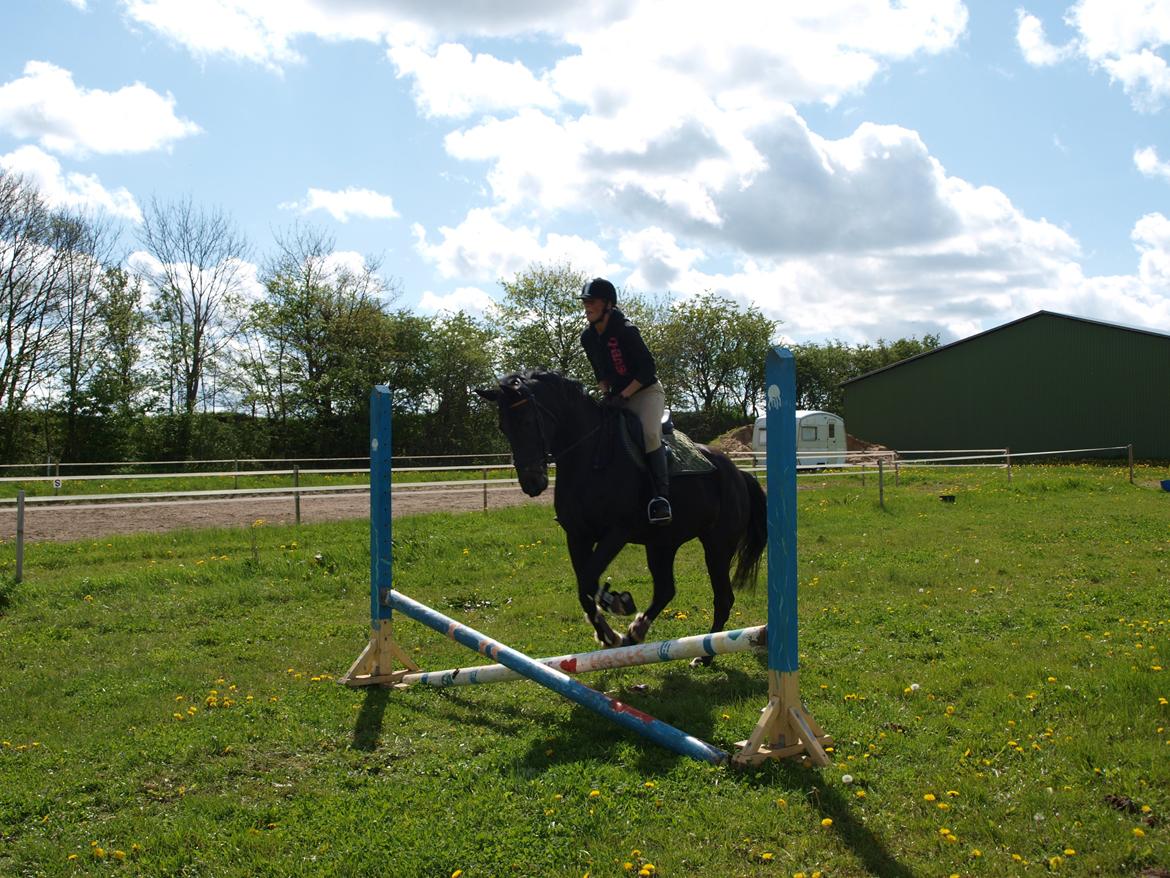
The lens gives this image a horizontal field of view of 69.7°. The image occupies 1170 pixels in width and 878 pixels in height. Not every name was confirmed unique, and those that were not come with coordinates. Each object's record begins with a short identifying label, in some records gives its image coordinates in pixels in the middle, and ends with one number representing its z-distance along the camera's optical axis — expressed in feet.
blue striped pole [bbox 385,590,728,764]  14.69
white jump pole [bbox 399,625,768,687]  15.21
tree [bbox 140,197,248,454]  119.65
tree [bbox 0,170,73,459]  100.68
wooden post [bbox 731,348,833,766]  14.12
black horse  19.49
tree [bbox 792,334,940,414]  209.15
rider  21.48
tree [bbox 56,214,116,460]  104.32
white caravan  122.03
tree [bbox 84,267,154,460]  105.09
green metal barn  123.34
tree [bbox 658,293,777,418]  185.06
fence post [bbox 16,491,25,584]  33.65
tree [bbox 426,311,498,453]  134.41
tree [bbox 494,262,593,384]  150.30
